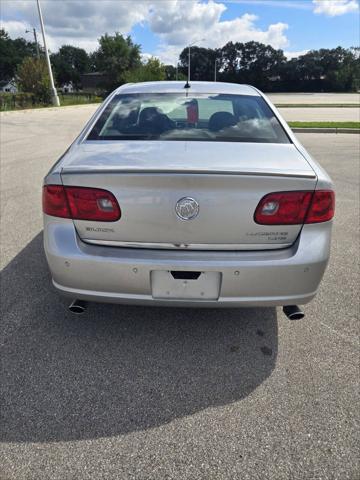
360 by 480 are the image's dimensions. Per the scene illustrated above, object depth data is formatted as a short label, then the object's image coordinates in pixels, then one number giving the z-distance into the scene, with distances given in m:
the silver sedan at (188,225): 1.92
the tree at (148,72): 47.97
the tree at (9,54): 77.75
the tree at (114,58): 53.41
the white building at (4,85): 82.44
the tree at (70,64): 92.00
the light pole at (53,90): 27.88
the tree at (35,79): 28.80
